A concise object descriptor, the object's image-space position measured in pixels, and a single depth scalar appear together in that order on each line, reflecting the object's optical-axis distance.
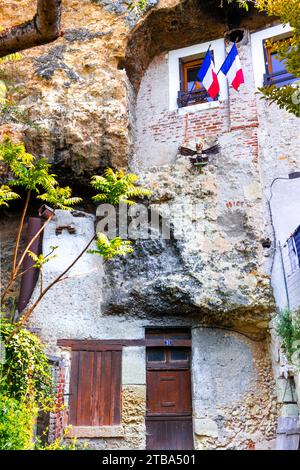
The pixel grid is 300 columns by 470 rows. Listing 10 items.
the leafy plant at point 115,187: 6.09
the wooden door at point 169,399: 6.91
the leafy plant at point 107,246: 5.81
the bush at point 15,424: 4.57
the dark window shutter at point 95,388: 6.89
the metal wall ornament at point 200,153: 8.11
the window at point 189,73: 9.08
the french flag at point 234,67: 8.52
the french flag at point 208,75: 8.58
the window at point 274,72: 8.66
